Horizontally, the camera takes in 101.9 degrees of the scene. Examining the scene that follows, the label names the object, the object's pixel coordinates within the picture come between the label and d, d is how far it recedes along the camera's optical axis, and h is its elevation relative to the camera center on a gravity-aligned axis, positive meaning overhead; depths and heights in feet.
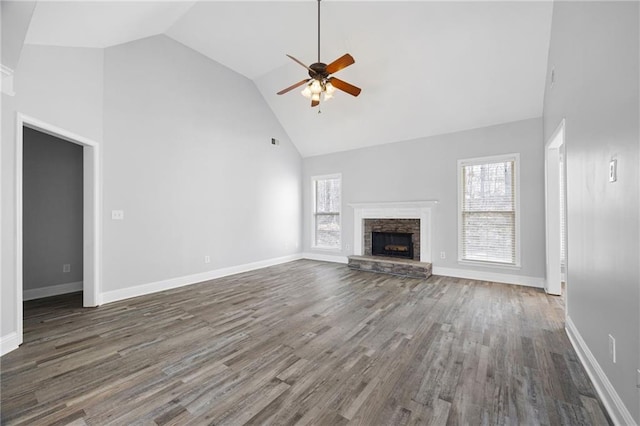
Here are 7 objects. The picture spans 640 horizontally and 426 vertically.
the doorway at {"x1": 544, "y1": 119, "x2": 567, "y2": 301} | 12.83 -0.27
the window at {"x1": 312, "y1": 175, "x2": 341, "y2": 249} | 22.33 +0.16
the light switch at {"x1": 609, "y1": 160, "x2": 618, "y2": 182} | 5.11 +0.85
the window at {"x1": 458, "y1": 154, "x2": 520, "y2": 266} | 14.99 +0.16
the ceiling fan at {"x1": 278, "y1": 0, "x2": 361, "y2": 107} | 9.92 +5.48
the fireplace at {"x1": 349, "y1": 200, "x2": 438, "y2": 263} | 17.43 -0.49
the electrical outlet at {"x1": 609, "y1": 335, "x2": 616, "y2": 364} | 5.20 -2.76
